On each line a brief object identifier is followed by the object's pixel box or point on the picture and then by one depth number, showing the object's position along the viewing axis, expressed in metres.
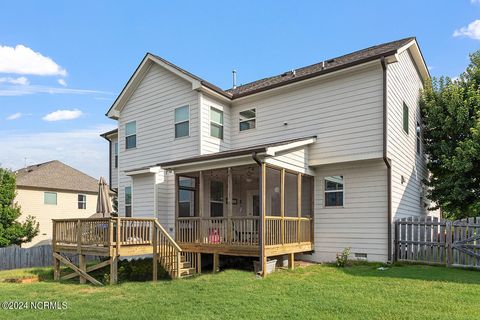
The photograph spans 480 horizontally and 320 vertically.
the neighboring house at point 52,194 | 29.23
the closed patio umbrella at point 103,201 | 13.91
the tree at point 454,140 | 14.90
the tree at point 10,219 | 22.91
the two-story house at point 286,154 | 12.06
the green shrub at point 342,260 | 11.73
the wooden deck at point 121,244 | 11.17
